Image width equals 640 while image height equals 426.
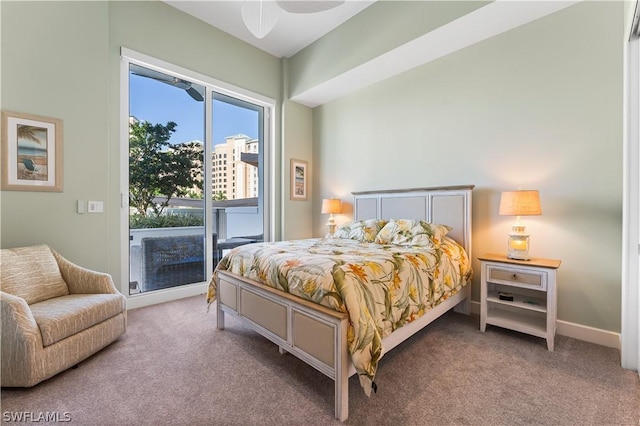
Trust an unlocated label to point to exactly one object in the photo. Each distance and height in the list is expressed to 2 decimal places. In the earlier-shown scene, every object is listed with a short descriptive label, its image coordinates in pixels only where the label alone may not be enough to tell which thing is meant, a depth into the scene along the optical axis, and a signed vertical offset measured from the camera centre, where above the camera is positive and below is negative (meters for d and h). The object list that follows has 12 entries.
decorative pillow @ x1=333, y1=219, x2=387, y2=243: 3.23 -0.24
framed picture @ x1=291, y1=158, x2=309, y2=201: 4.74 +0.54
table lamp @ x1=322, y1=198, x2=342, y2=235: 4.30 +0.07
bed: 1.57 -0.55
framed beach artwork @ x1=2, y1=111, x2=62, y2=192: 2.40 +0.52
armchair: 1.72 -0.73
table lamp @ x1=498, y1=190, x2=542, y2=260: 2.39 -0.01
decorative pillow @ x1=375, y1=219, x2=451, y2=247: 2.79 -0.24
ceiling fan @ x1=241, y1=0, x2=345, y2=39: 2.10 +1.58
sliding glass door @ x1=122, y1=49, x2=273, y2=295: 3.35 +0.49
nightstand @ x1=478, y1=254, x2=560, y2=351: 2.26 -0.80
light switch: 2.84 +0.03
